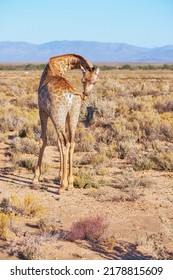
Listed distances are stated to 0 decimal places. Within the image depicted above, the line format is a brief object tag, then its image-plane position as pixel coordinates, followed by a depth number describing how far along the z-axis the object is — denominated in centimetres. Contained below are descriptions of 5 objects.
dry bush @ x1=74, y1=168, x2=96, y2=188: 1702
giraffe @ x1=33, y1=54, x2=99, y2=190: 1605
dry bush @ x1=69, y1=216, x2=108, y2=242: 1163
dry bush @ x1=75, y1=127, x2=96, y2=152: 2345
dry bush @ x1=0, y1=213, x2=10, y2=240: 1167
